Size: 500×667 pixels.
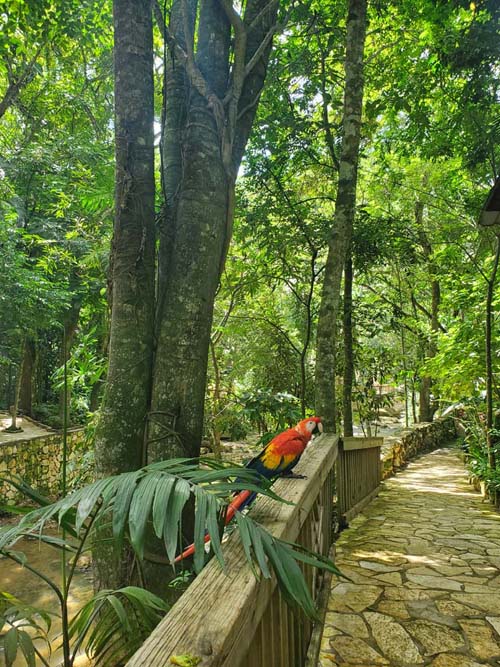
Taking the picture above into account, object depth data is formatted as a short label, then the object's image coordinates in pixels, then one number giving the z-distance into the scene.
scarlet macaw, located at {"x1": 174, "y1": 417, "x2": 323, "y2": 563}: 1.80
